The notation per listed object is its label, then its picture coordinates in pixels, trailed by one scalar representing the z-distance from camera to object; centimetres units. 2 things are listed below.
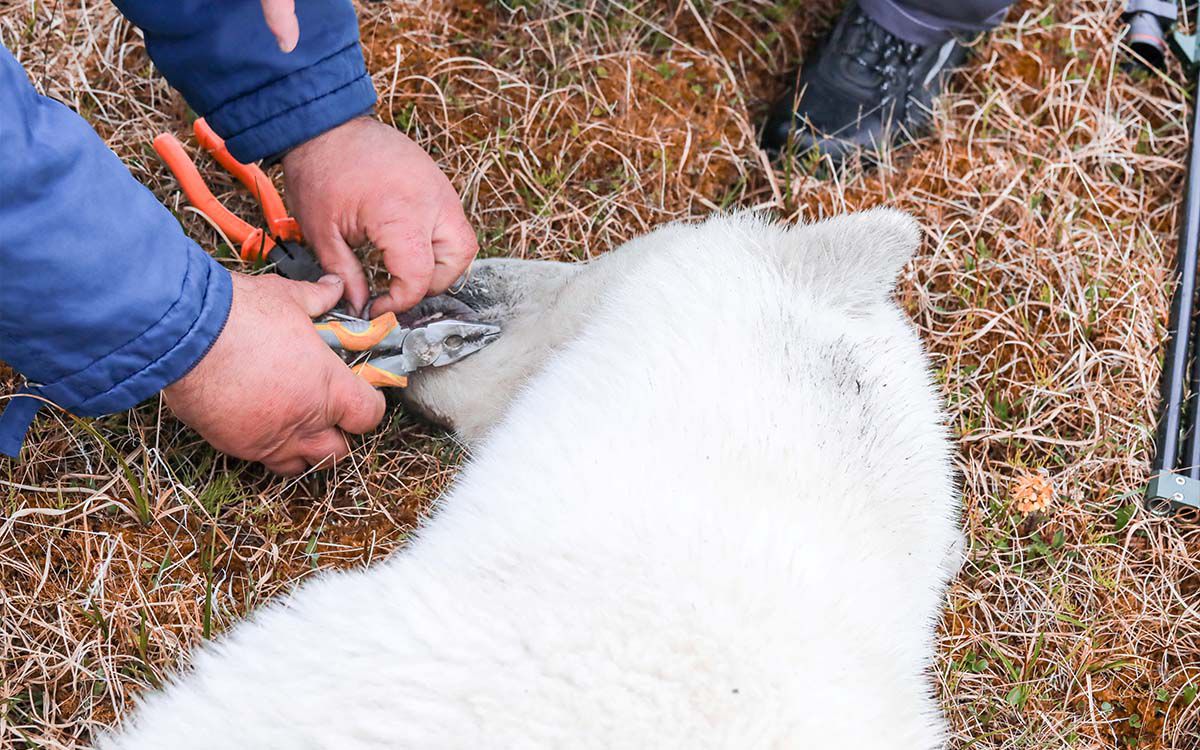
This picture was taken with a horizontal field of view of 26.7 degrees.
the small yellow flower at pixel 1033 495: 175
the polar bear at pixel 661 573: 142
